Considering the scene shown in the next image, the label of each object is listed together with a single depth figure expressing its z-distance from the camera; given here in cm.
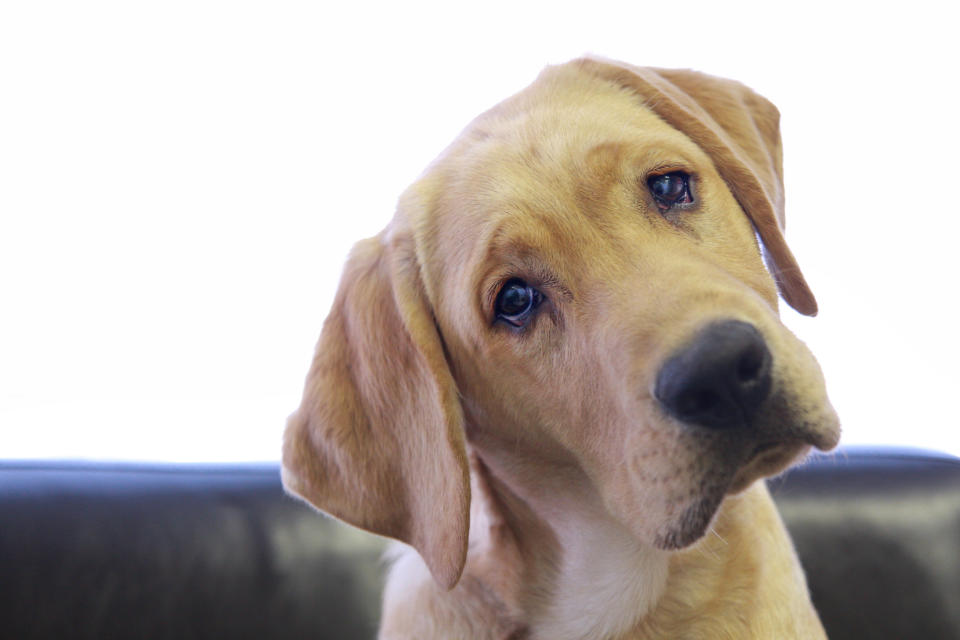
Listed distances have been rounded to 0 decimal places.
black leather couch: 95
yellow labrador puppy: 78
